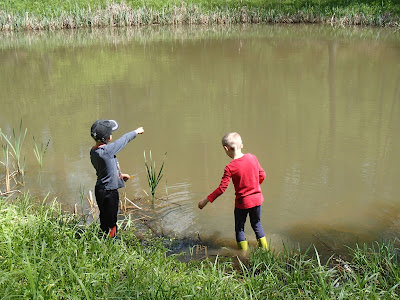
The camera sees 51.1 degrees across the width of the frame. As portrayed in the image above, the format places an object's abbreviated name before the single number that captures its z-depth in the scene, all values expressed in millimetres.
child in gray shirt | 3422
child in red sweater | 3443
